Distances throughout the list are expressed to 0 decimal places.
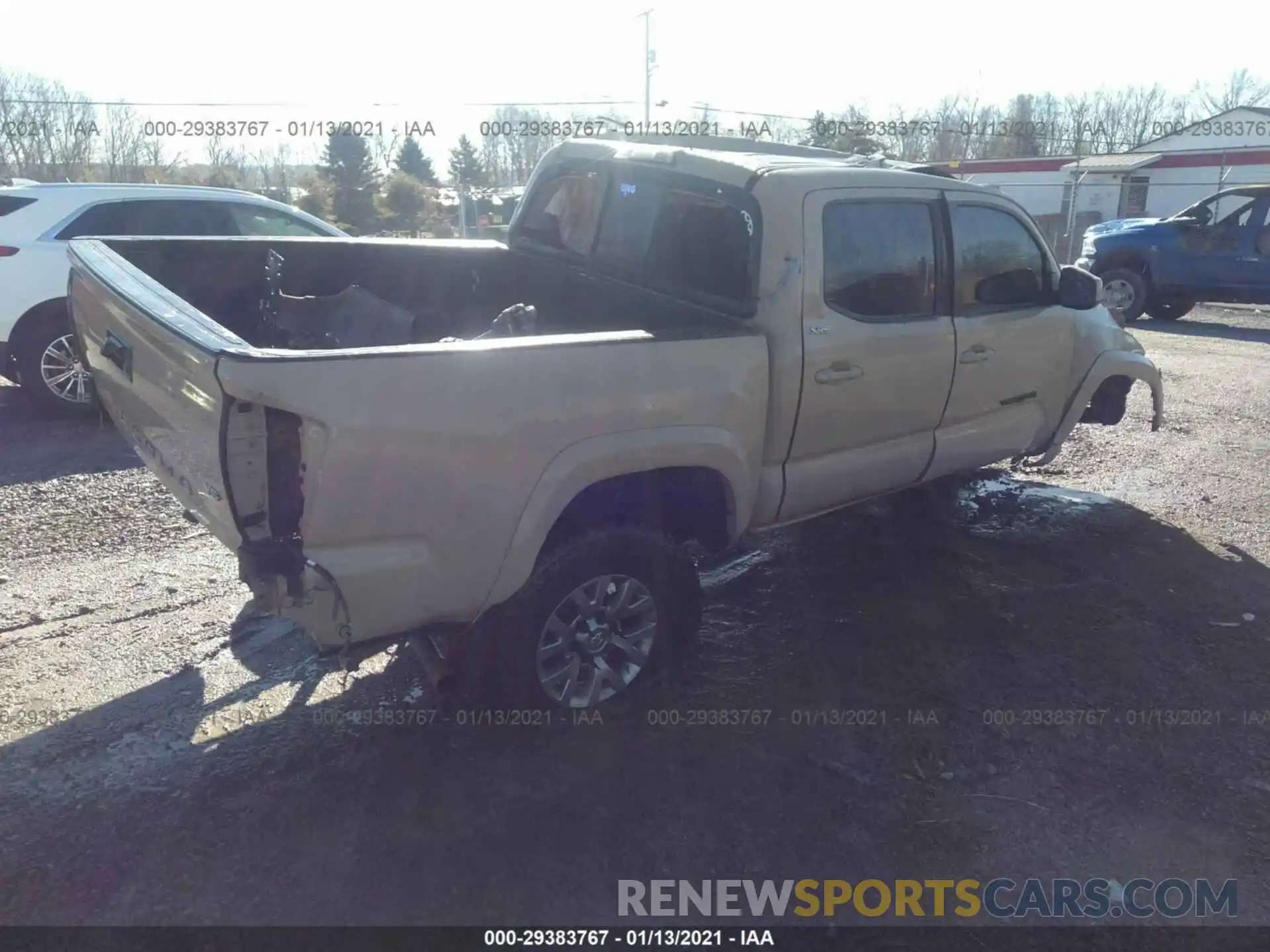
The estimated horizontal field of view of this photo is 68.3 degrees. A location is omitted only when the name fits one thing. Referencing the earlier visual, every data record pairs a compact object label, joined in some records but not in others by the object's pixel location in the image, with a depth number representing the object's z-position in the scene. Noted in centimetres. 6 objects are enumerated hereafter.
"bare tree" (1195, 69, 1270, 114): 4760
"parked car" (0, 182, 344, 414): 689
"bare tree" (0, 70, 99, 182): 3023
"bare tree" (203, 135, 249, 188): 3222
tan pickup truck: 267
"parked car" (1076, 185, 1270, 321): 1348
